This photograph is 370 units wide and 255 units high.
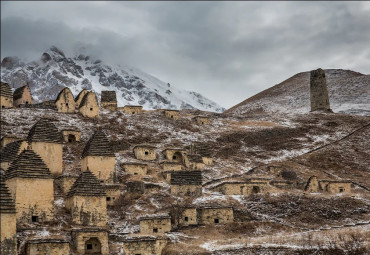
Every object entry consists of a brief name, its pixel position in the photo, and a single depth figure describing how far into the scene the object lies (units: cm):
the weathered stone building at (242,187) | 5566
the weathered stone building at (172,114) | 9012
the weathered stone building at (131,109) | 8962
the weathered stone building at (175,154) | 6834
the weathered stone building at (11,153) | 5081
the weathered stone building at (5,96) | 7806
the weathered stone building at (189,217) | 4688
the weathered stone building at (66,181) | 4956
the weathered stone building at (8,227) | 3538
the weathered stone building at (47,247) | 3653
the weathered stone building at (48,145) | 5275
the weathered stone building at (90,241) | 3928
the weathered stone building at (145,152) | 6594
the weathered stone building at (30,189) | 4203
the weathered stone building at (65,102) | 8044
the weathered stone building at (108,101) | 8782
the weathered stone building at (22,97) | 8369
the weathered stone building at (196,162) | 6550
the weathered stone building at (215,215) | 4741
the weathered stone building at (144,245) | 3944
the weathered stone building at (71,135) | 6782
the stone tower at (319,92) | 11638
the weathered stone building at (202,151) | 6900
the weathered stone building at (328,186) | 5944
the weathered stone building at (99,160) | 5419
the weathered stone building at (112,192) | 5044
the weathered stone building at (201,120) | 9072
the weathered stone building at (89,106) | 8019
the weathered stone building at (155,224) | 4397
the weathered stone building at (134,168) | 5894
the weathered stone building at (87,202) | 4444
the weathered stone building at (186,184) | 5281
